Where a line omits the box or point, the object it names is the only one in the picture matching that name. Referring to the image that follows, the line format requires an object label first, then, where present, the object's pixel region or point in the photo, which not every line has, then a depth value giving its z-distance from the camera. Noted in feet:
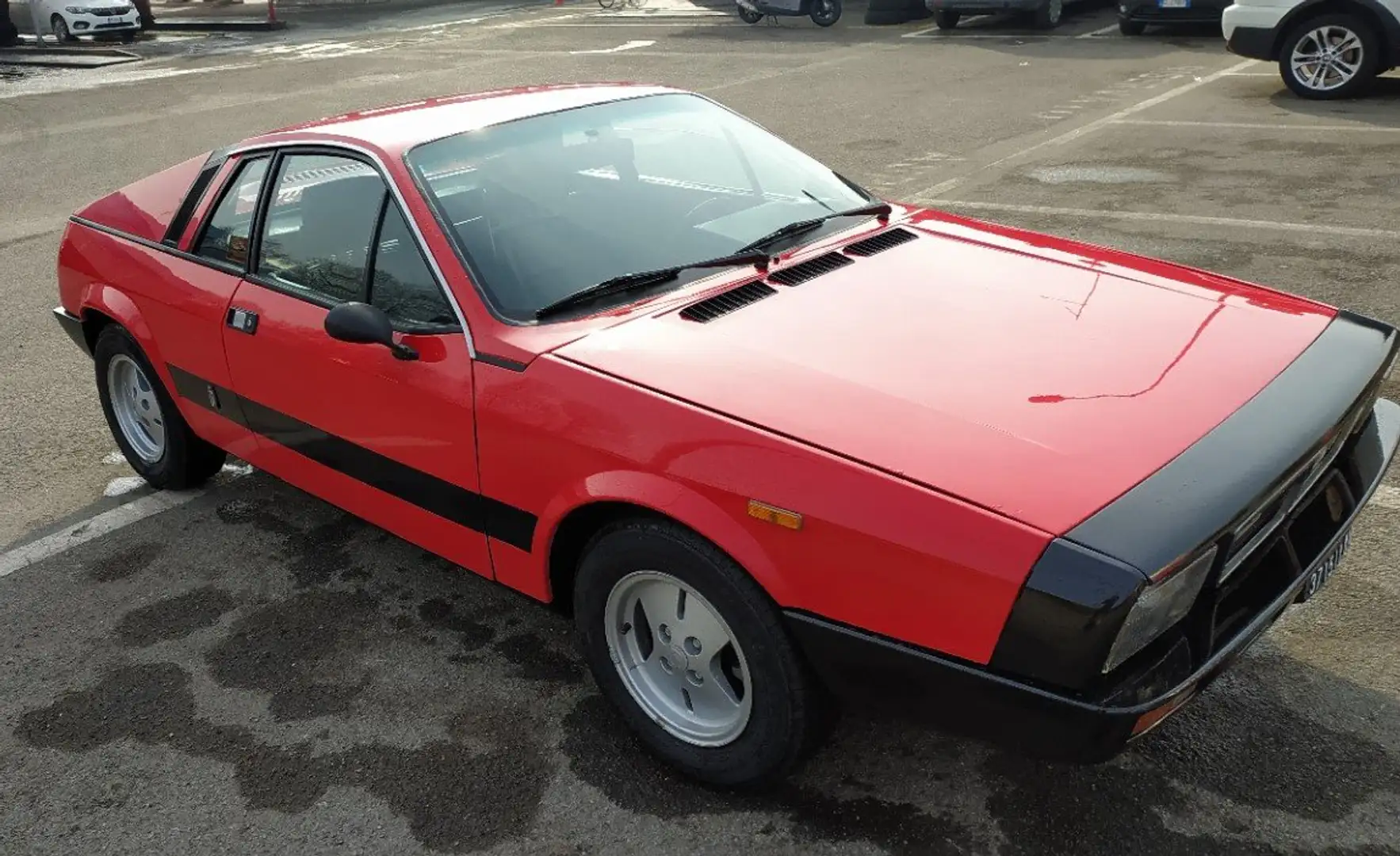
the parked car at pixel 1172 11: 47.98
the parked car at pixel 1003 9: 54.60
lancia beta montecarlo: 7.19
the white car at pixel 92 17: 73.20
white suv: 33.88
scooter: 65.21
